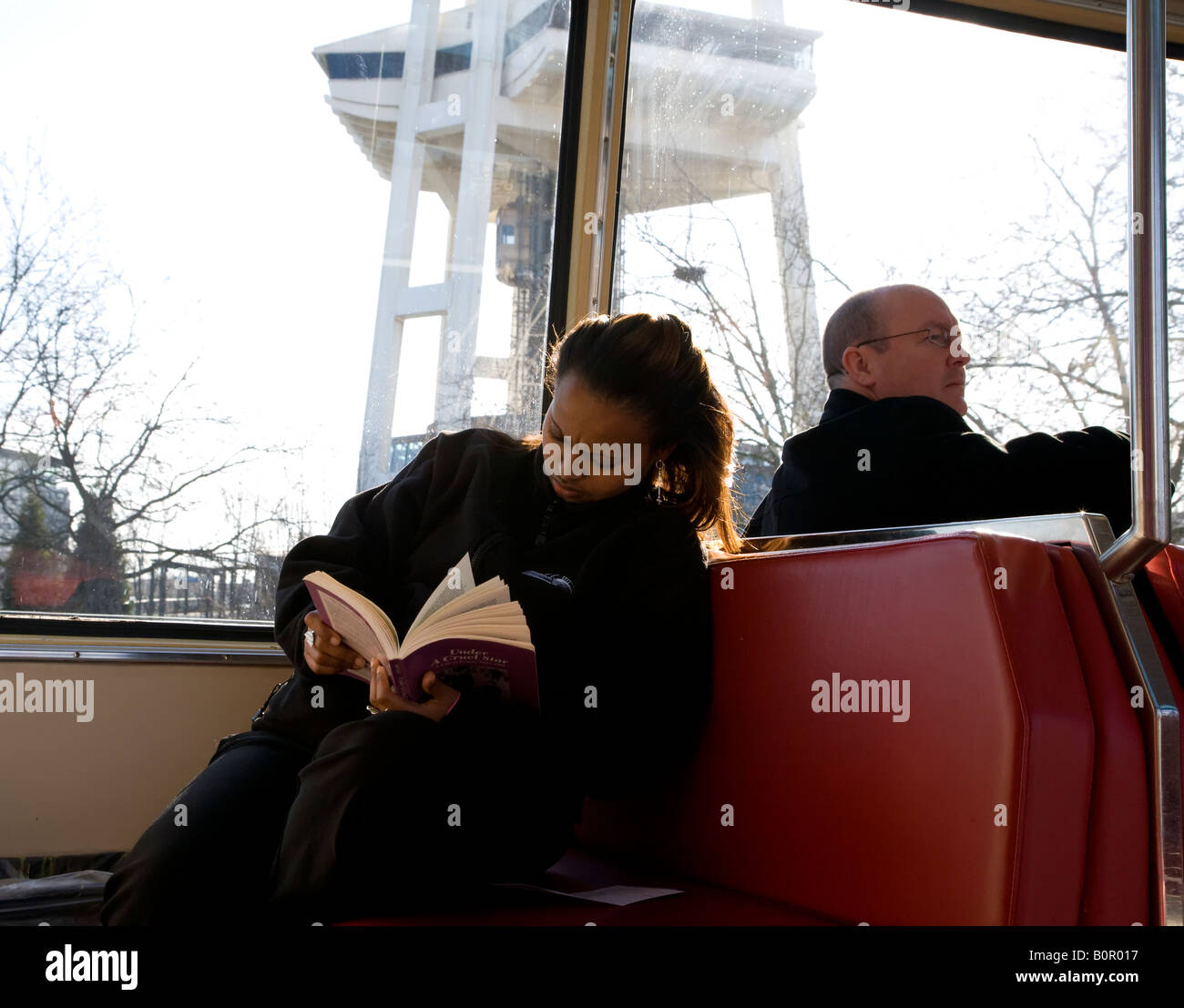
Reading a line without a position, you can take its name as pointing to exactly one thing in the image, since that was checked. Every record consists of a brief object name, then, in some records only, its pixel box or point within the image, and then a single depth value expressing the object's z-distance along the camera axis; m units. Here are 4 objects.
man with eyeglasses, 1.73
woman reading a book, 1.25
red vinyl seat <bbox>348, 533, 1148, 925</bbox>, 1.06
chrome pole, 1.17
